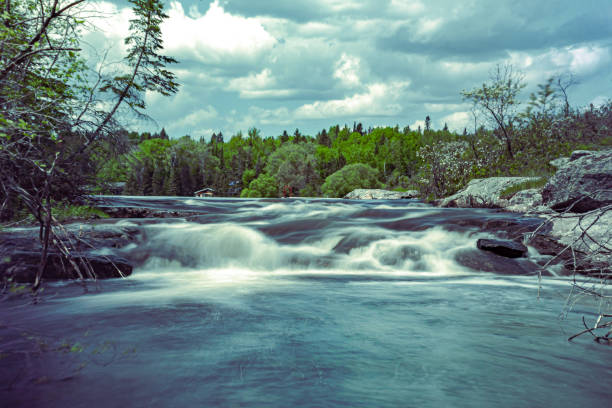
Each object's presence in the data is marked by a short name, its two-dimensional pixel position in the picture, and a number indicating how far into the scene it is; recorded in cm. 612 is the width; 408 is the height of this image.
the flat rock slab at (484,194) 1673
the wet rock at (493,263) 916
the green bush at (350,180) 6731
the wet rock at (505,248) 960
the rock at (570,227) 859
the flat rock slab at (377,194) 4400
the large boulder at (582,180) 1011
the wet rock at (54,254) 701
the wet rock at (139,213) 1580
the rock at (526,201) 1443
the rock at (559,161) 1677
